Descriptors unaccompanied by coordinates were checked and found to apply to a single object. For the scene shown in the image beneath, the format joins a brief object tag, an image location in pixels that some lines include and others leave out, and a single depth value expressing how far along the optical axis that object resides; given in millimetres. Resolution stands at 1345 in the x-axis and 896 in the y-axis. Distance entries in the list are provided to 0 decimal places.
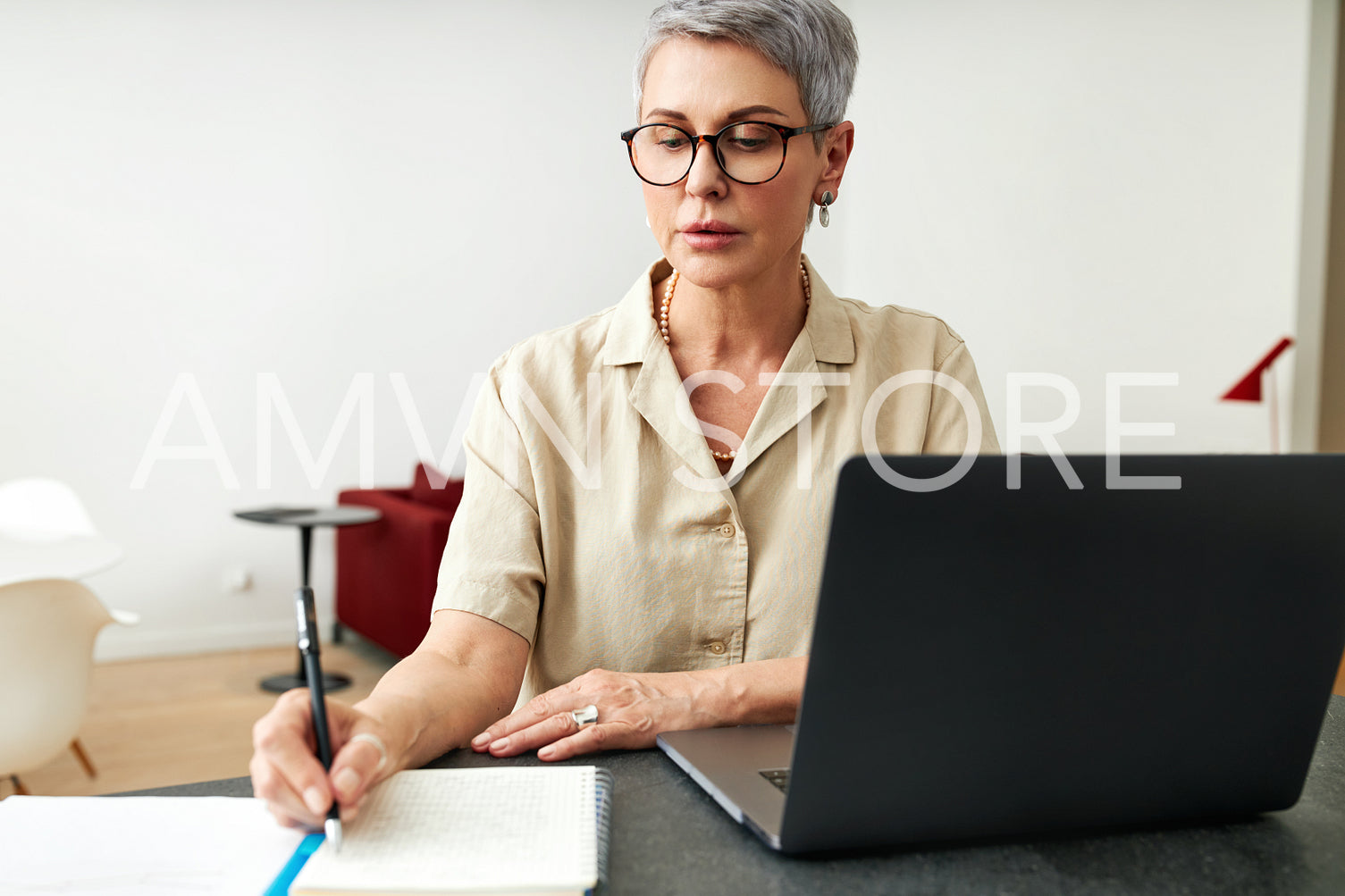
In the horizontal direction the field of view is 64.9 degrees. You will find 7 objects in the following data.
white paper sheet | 629
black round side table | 3936
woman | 1112
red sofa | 3846
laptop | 586
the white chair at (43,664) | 2021
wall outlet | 4664
